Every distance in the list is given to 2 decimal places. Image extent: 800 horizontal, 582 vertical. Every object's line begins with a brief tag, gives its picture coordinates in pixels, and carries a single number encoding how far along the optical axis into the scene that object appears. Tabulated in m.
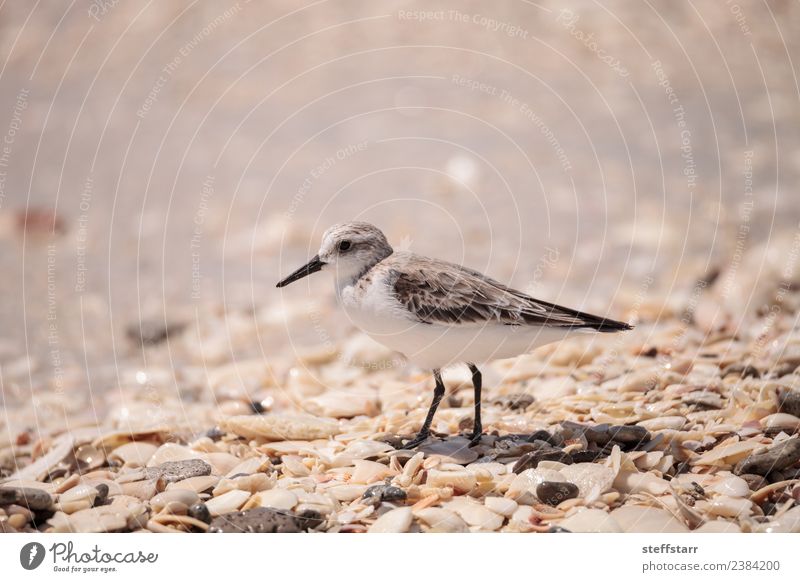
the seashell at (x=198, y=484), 10.20
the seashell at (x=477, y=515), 9.41
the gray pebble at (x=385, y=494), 9.68
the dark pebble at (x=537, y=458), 10.14
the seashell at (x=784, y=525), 9.41
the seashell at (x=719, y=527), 9.35
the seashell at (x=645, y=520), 9.37
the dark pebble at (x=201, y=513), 9.47
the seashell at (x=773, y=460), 10.00
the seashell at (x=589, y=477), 9.64
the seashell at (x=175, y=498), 9.75
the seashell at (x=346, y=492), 9.99
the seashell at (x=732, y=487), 9.75
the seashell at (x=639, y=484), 9.77
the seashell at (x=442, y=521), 9.30
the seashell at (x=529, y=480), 9.70
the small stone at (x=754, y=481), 9.92
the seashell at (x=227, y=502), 9.69
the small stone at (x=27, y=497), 9.52
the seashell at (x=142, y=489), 10.15
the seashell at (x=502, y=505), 9.50
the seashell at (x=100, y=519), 9.48
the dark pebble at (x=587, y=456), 10.27
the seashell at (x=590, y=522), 9.27
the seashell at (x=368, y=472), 10.39
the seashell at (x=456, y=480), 9.87
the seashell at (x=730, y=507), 9.48
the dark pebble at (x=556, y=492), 9.62
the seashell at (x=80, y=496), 9.90
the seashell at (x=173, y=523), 9.45
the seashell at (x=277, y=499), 9.66
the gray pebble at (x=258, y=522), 9.27
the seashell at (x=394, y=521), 9.26
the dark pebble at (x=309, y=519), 9.41
